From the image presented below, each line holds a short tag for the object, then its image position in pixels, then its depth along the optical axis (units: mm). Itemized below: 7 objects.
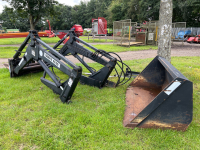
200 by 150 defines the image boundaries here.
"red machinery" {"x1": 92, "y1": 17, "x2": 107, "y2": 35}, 20016
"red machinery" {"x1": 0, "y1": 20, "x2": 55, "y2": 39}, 17558
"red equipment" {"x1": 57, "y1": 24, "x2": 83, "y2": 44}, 20384
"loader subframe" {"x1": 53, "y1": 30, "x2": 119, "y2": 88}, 3934
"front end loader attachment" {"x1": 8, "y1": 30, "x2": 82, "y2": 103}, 3009
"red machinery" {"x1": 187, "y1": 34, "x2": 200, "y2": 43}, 18156
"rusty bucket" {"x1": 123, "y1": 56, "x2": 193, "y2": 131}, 2307
